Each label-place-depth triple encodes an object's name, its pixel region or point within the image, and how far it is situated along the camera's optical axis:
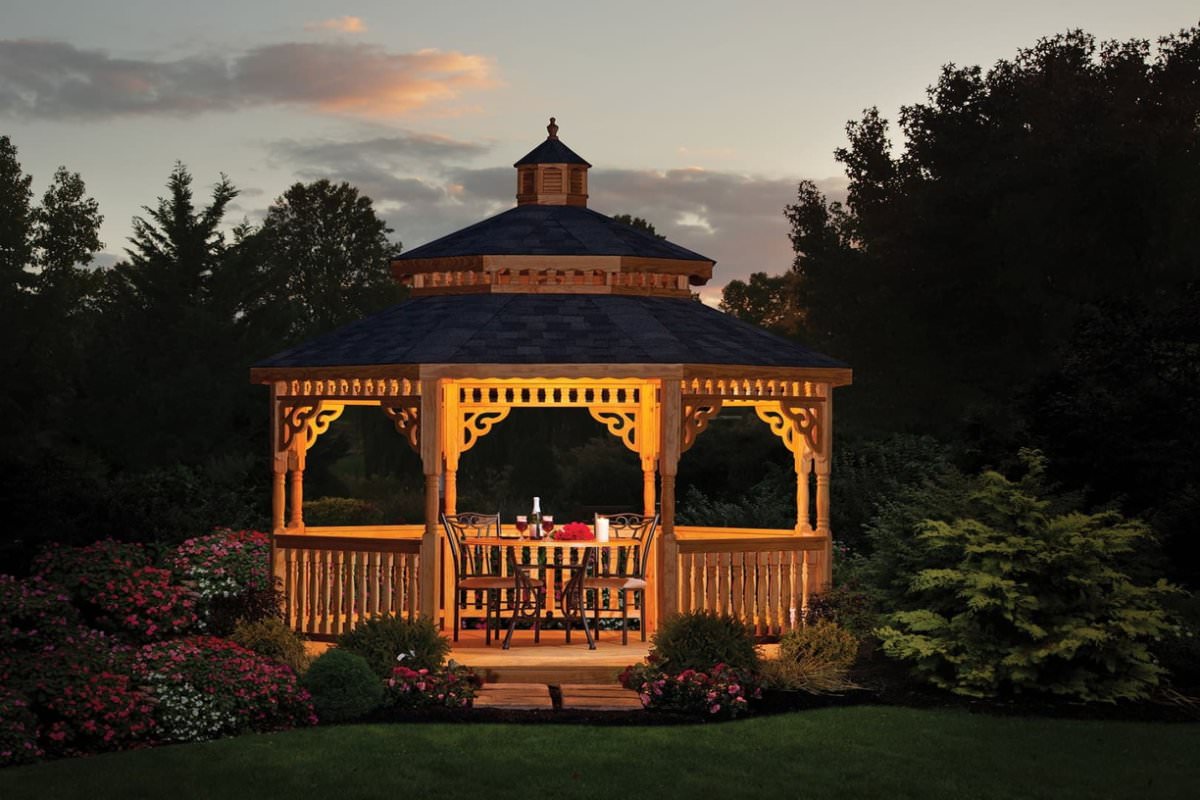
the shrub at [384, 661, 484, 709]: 12.46
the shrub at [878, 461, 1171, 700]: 12.47
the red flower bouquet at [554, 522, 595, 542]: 15.41
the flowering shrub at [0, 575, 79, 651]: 12.07
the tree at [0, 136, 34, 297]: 42.59
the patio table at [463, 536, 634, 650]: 14.88
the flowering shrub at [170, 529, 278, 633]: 14.93
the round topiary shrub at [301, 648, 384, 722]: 12.16
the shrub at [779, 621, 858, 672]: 13.57
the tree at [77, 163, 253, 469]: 31.48
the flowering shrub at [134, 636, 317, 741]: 11.65
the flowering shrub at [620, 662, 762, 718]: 12.39
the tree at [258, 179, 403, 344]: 56.34
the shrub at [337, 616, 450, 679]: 12.78
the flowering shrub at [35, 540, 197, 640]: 13.49
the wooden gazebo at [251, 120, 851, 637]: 14.54
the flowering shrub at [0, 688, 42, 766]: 10.80
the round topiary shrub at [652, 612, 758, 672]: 12.82
